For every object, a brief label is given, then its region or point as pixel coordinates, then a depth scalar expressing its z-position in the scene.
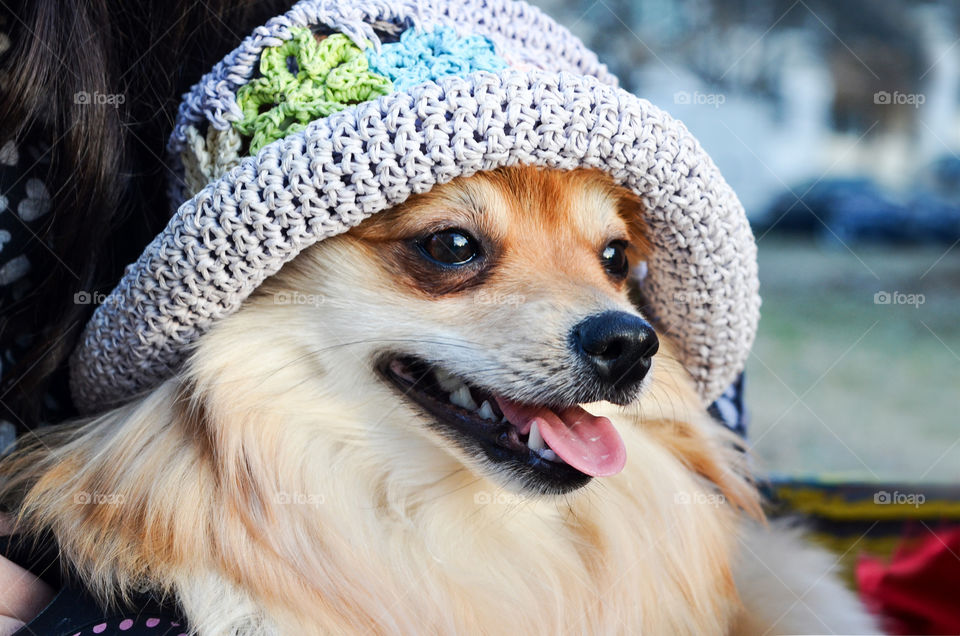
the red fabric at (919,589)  0.47
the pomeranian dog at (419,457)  0.41
